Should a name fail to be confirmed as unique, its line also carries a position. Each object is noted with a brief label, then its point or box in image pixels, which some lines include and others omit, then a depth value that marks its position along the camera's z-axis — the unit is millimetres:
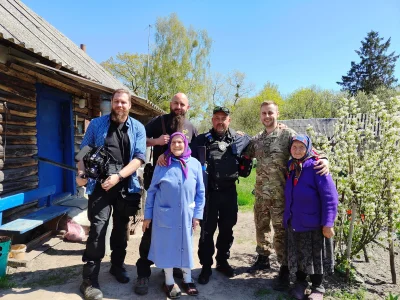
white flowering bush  3430
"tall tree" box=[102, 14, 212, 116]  25547
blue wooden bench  3684
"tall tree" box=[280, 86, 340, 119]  36969
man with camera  3004
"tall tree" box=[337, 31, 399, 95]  33281
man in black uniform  3424
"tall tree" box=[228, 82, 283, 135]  30645
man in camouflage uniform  3436
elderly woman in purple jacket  2922
